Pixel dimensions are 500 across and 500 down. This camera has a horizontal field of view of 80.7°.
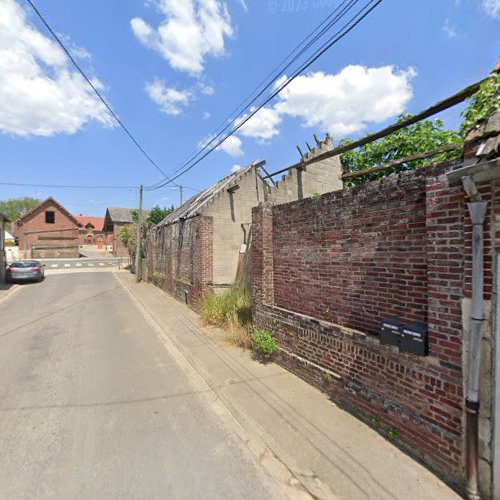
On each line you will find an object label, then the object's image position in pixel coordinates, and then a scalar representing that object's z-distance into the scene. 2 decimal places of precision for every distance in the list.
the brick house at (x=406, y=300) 2.65
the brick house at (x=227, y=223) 10.26
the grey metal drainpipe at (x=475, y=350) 2.65
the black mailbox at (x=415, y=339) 3.19
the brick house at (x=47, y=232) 40.94
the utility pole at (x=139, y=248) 20.04
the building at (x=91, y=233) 64.50
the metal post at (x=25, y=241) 40.59
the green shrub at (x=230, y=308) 7.93
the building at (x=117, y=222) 45.59
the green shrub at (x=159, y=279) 15.29
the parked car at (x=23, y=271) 17.94
